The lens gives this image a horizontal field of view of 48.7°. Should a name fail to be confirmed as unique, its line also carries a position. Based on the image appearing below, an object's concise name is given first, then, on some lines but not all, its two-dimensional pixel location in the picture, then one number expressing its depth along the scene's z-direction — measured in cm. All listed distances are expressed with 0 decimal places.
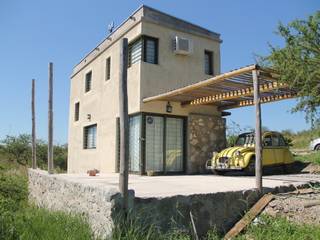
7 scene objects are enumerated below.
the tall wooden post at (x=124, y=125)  572
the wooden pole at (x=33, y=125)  1419
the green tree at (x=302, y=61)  764
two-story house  1279
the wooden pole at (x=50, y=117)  1146
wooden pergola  752
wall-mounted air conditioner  1357
